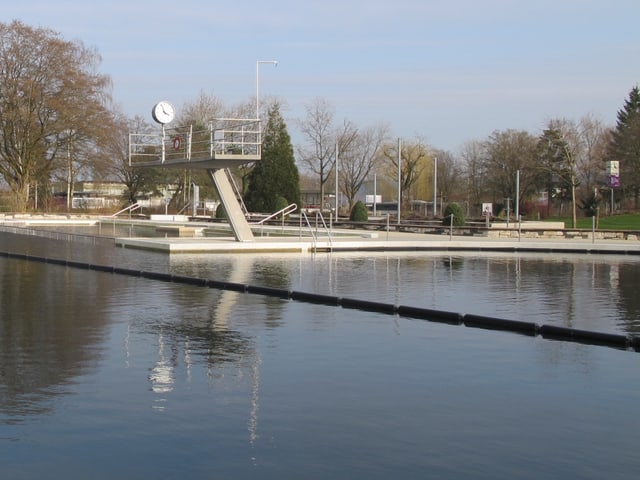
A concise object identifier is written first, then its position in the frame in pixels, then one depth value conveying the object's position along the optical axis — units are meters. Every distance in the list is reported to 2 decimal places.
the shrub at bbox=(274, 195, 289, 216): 52.79
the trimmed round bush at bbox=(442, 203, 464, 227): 43.41
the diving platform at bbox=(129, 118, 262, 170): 24.86
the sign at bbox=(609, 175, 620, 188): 37.41
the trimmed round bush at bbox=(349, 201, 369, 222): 48.69
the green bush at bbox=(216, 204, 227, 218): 53.00
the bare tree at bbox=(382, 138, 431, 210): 79.62
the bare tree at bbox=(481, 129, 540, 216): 70.25
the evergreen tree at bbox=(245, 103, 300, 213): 59.34
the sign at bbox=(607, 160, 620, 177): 38.50
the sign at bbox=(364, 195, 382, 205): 79.31
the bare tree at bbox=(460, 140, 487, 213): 78.25
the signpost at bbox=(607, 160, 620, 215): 37.58
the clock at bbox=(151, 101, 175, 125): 29.69
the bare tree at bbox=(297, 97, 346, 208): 73.00
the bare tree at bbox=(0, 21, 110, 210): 55.69
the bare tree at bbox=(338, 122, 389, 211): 78.62
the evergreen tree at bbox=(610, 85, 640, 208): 61.06
